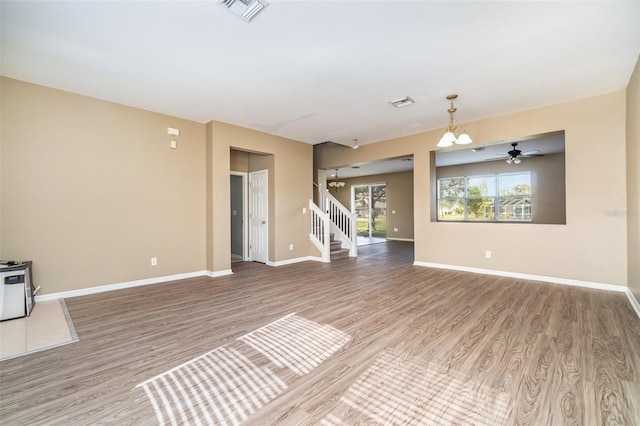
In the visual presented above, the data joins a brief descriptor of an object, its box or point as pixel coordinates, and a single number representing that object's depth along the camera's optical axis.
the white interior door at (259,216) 6.32
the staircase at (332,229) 6.62
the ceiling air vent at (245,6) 2.22
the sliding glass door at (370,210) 11.43
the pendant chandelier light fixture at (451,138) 4.02
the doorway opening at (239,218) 6.83
